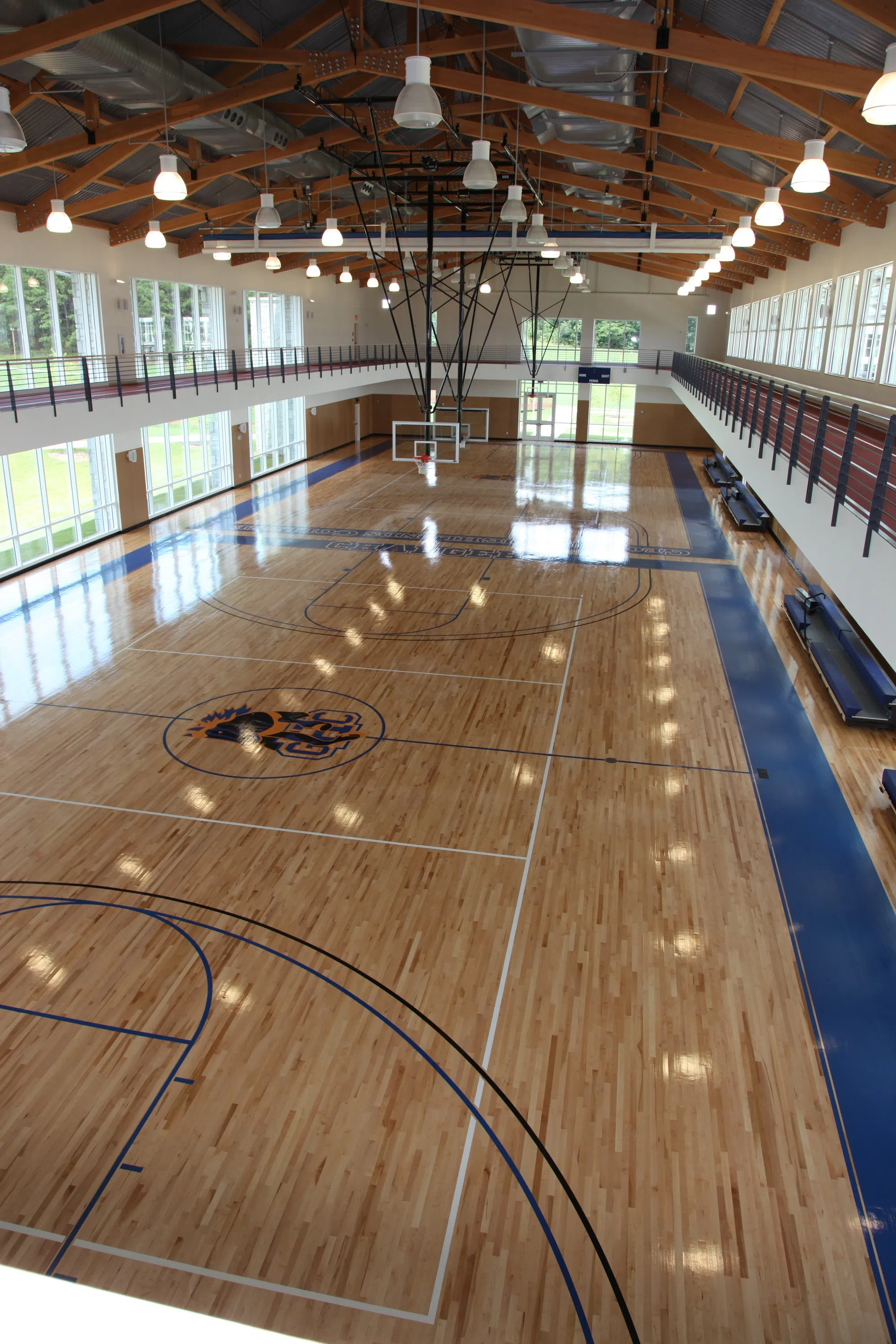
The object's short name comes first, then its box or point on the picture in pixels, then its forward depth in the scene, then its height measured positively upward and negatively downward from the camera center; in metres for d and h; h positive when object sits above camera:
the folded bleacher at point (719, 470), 29.61 -3.22
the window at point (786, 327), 23.61 +1.11
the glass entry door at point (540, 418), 41.34 -2.10
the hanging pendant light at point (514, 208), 13.39 +2.22
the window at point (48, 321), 17.72 +0.82
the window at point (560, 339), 40.41 +1.25
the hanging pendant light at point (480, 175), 10.21 +2.04
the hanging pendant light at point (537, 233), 16.67 +2.35
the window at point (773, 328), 25.97 +1.19
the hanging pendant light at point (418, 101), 7.57 +2.10
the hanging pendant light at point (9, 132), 8.75 +2.09
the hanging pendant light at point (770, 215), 10.23 +1.67
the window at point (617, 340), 40.06 +1.20
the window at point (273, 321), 29.58 +1.44
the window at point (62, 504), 18.23 -2.94
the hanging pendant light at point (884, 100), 5.10 +1.45
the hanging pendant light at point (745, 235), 12.95 +1.83
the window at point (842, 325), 17.27 +0.87
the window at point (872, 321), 15.23 +0.85
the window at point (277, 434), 30.52 -2.28
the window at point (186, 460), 24.11 -2.53
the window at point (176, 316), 22.94 +1.22
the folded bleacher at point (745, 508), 23.61 -3.55
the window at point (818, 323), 19.42 +1.01
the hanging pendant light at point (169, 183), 10.09 +1.89
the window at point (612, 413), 40.84 -1.84
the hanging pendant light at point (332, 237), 14.52 +1.96
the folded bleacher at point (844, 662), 11.98 -4.00
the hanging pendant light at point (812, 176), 7.94 +1.62
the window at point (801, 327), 21.56 +1.01
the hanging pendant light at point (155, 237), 13.90 +1.84
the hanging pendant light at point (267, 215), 14.55 +2.28
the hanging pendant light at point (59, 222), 13.15 +1.92
